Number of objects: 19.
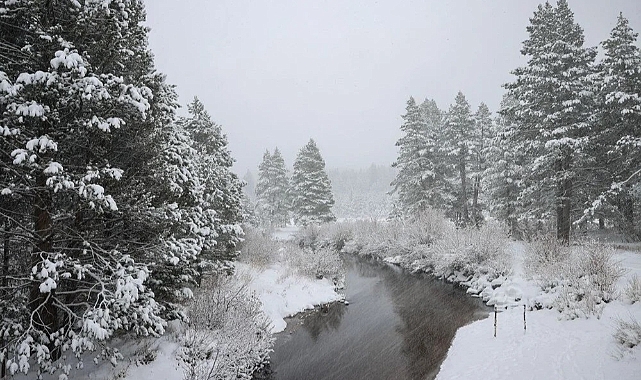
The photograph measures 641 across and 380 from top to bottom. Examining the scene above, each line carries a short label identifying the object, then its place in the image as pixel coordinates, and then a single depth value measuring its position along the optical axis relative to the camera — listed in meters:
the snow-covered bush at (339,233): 36.03
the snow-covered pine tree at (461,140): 32.19
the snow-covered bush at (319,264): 20.43
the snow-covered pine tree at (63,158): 5.45
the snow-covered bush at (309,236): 36.97
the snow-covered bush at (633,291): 9.41
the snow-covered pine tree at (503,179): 27.00
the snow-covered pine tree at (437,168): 33.44
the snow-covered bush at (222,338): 7.63
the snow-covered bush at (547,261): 13.34
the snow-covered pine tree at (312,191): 43.09
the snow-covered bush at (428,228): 24.41
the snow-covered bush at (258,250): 21.50
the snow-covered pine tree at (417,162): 33.25
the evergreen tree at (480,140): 32.47
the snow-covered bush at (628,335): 7.25
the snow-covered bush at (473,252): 18.03
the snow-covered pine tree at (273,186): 50.28
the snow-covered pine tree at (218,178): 13.44
